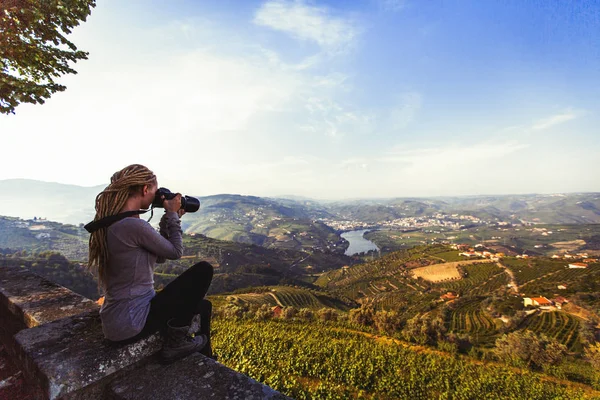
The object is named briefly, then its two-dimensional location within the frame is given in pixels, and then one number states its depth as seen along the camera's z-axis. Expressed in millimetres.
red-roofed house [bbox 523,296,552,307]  60281
